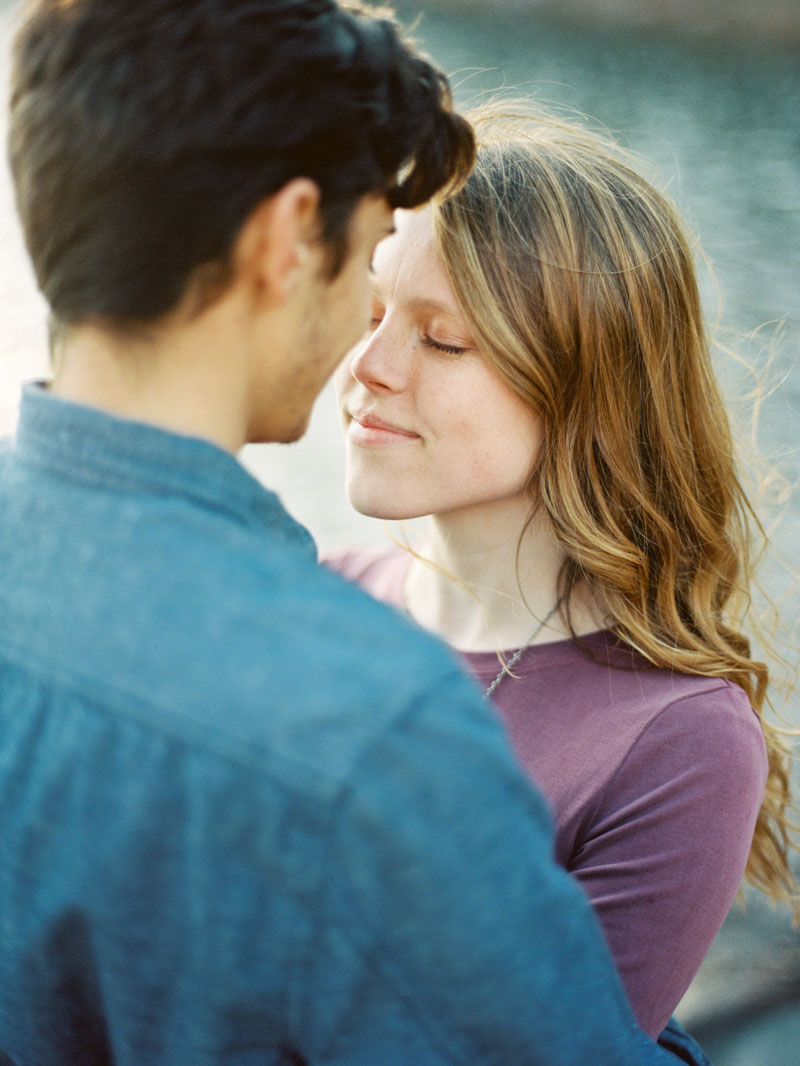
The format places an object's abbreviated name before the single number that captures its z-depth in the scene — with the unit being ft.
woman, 3.06
